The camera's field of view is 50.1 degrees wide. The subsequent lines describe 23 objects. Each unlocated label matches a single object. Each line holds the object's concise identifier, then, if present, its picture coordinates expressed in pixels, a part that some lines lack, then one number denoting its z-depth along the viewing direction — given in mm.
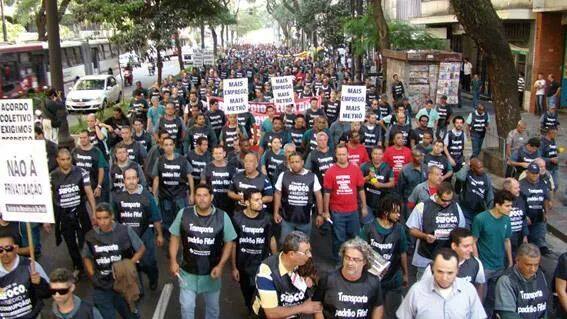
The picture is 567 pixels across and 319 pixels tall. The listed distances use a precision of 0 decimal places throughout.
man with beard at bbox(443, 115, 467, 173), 10633
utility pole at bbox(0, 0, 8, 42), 34131
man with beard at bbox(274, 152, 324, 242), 7391
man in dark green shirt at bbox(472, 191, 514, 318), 6131
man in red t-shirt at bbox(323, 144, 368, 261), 7742
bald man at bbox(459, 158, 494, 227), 7855
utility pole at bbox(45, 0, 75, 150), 15562
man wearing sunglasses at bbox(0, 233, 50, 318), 5027
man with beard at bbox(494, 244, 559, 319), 4984
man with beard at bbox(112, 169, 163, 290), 6938
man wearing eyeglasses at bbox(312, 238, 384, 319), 4523
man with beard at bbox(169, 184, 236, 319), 5820
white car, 26250
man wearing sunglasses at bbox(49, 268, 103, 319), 4703
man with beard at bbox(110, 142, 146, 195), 8383
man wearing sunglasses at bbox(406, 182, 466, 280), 6203
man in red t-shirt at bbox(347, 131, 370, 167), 9320
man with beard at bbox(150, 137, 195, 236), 8477
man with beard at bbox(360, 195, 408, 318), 5836
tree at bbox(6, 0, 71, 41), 30916
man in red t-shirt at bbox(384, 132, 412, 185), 9227
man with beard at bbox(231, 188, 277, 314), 6176
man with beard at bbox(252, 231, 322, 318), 4598
